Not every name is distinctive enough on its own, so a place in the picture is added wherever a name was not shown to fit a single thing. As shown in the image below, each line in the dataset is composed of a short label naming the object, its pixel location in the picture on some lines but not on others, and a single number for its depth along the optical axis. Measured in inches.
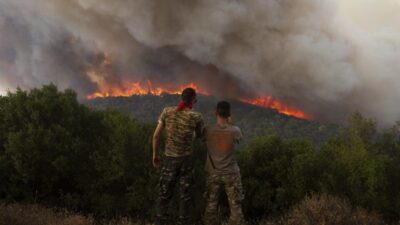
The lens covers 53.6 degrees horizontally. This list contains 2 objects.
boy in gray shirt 325.7
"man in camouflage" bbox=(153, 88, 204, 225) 317.4
